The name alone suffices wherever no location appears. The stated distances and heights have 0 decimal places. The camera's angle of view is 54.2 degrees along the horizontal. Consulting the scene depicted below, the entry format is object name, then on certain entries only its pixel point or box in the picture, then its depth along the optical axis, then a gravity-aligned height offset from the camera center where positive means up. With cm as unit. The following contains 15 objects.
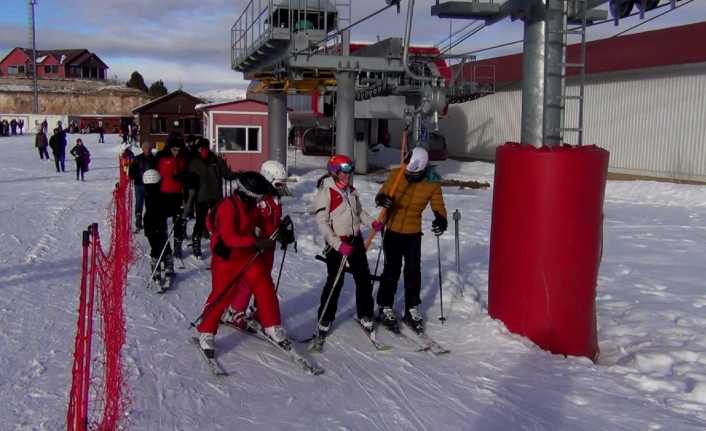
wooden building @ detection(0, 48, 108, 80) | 9406 +1145
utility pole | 6719 +1122
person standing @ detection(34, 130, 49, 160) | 2917 +15
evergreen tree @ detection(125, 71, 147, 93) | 9703 +934
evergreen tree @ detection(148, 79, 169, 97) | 9644 +846
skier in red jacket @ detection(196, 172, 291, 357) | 554 -90
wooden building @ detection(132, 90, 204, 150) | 4394 +212
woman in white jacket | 605 -67
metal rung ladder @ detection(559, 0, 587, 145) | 633 +109
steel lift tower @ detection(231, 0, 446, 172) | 1535 +208
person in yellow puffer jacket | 652 -73
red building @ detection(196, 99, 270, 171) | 2303 +53
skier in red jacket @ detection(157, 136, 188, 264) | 882 -47
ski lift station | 627 +105
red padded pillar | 616 -79
